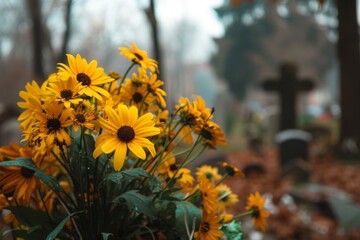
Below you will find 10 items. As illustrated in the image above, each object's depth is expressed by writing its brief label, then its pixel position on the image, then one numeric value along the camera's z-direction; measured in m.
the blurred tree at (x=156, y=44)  7.89
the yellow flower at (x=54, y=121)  1.00
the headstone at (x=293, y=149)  7.57
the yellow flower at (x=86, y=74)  1.04
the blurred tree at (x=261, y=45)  28.69
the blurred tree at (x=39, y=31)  12.33
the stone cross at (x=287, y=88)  10.00
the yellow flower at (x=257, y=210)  1.39
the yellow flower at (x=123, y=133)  0.98
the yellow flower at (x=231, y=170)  1.34
